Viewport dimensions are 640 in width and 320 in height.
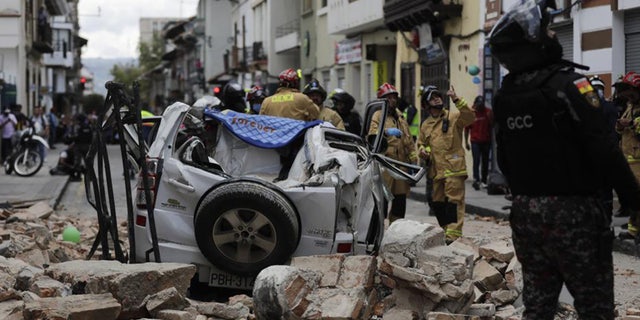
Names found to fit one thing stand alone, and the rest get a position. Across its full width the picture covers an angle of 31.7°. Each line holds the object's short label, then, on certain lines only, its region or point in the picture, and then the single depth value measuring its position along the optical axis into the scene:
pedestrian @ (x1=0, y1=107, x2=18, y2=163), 28.94
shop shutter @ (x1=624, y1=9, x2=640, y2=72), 16.64
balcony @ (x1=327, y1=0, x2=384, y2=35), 29.66
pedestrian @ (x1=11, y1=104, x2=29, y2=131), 31.23
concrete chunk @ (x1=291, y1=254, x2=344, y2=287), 6.89
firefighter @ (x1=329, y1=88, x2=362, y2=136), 12.45
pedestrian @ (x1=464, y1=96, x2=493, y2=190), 19.94
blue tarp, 8.85
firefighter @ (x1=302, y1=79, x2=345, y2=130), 11.69
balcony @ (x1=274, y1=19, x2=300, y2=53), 42.06
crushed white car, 7.72
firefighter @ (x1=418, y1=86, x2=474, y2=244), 10.81
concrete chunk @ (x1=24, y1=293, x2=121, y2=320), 6.35
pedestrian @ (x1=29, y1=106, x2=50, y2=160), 35.48
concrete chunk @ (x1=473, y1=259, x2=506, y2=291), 7.71
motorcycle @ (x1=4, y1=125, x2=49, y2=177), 24.77
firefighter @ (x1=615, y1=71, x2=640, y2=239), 11.66
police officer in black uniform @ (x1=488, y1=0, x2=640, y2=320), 4.65
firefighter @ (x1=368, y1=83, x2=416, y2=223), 11.23
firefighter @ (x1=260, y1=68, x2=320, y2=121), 10.79
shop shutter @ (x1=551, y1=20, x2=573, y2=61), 18.55
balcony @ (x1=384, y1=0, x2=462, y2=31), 23.86
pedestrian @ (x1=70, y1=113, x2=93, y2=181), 24.22
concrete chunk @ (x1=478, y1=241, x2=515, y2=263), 8.09
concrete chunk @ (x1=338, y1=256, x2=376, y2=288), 6.82
